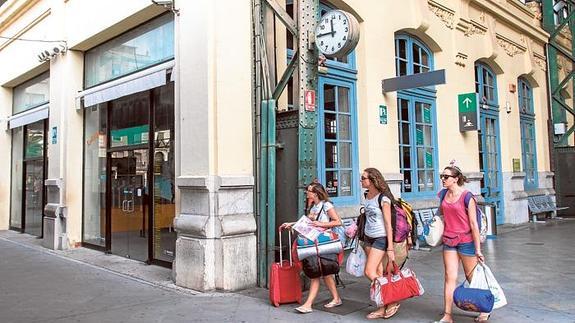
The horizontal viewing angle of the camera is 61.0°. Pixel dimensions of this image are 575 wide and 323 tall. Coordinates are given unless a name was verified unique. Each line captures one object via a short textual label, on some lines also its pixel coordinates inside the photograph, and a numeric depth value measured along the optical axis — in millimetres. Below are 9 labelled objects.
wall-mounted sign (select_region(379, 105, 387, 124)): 9639
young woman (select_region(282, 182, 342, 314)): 5676
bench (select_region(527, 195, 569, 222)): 15047
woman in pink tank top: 5070
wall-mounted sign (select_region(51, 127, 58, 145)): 11213
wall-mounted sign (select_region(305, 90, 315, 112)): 6805
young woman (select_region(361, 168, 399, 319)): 5344
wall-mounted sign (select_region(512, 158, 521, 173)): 14416
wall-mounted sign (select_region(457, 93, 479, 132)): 11406
